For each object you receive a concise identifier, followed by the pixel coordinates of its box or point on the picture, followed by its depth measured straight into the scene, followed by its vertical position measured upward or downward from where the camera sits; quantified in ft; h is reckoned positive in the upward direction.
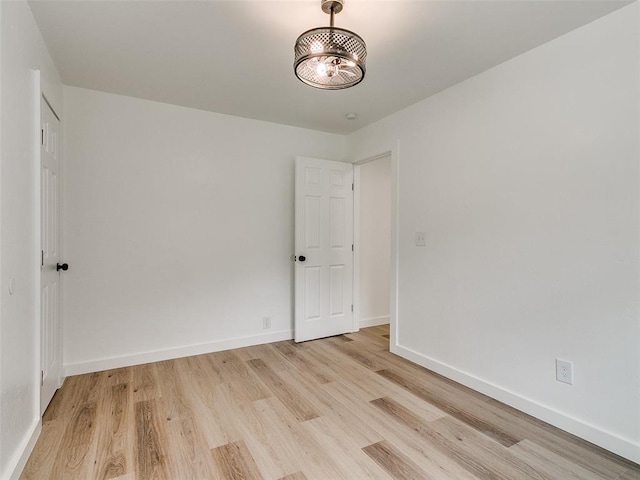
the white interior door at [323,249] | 11.75 -0.43
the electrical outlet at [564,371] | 6.43 -2.63
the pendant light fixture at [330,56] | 5.14 +2.97
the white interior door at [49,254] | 6.92 -0.44
